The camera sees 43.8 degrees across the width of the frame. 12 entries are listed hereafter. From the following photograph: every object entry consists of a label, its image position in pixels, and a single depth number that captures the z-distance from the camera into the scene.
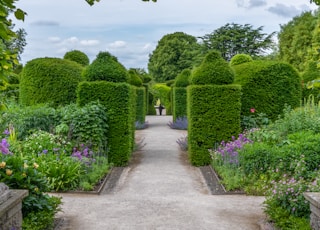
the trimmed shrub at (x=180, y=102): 17.95
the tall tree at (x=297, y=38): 30.05
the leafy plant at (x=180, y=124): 17.16
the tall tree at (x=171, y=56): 39.44
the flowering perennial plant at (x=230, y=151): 7.85
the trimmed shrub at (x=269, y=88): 10.30
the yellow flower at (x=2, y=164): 4.32
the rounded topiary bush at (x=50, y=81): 11.56
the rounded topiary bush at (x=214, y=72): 9.31
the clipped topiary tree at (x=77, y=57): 13.88
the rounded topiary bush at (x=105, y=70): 9.42
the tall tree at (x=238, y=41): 31.44
